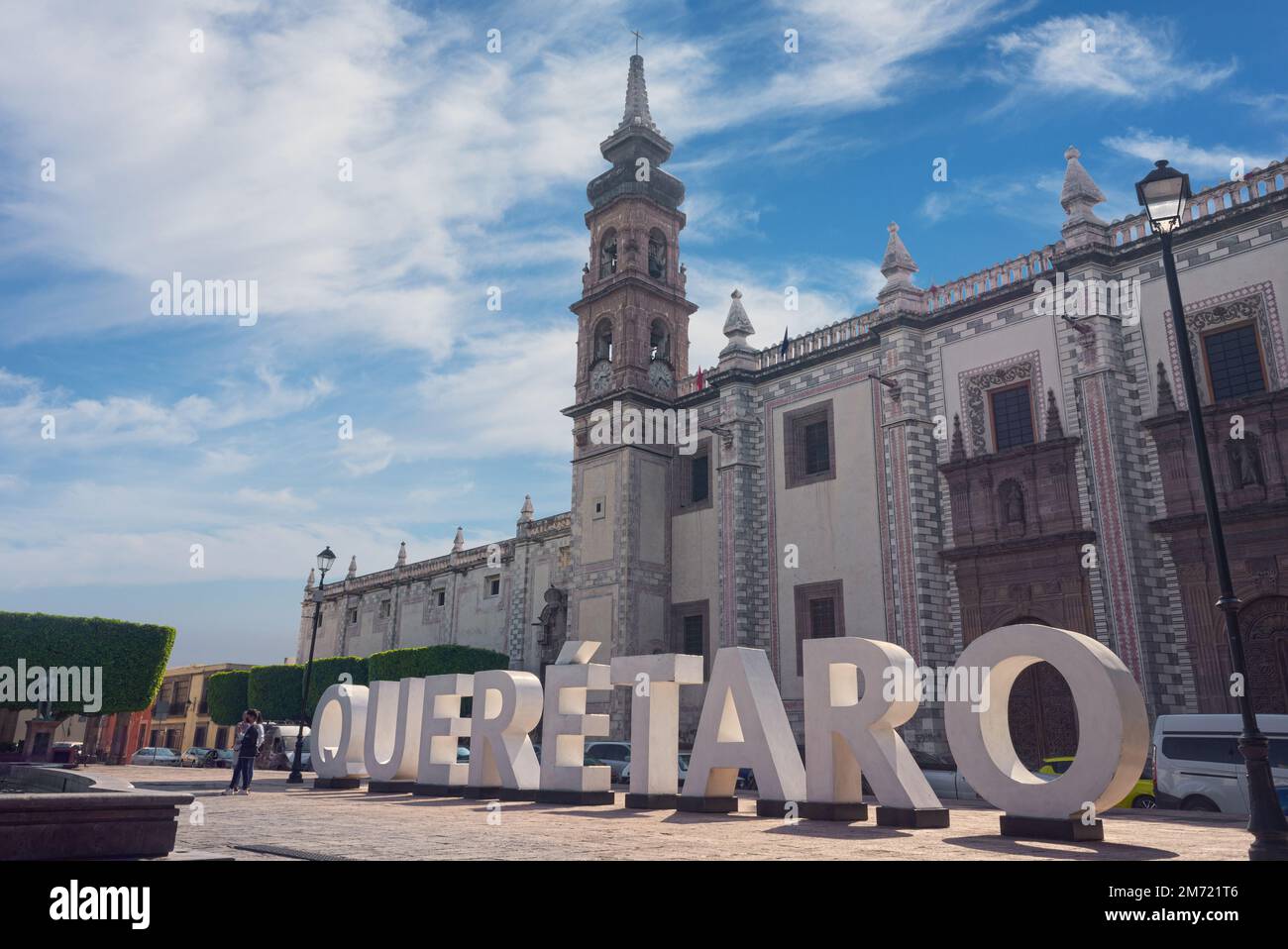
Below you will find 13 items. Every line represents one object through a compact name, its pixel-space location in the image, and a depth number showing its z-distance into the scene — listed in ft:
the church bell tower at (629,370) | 105.29
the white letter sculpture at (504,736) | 55.47
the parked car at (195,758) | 158.20
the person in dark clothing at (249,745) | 62.39
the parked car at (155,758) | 162.09
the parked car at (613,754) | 88.48
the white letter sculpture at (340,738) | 67.21
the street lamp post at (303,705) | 78.28
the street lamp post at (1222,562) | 27.71
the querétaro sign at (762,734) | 34.01
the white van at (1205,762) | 56.24
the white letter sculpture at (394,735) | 62.39
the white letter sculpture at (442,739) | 59.67
